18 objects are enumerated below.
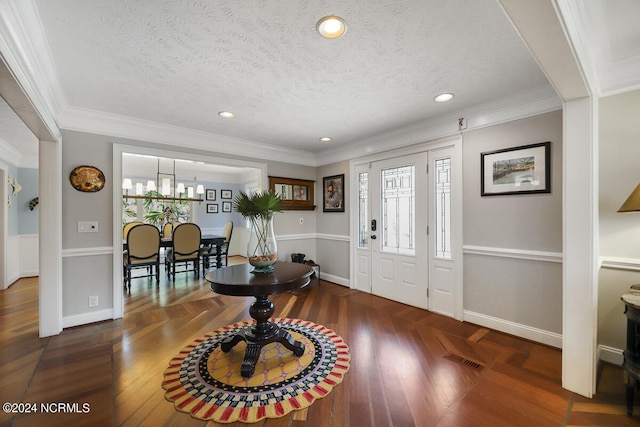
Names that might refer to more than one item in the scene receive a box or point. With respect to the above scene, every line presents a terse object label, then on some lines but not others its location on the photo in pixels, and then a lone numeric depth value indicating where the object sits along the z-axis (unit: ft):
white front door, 11.46
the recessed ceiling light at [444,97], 8.54
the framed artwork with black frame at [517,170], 8.30
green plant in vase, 7.80
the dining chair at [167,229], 20.41
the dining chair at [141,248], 14.21
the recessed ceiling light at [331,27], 5.21
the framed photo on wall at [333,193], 15.17
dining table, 18.35
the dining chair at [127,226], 18.60
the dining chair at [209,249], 18.60
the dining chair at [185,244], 16.01
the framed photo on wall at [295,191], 15.08
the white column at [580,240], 5.83
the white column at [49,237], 8.90
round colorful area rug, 5.59
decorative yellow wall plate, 9.70
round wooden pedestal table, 6.63
